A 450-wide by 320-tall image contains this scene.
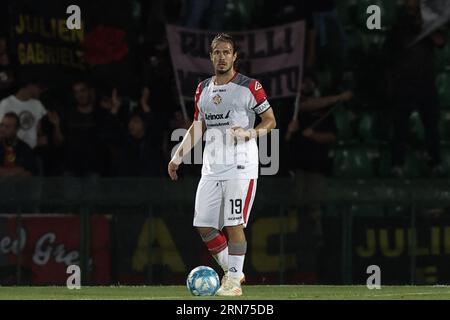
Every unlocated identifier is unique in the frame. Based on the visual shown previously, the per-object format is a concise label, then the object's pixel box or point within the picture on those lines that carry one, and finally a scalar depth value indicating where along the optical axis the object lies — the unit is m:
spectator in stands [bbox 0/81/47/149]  16.66
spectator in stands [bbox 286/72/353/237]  16.72
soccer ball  11.26
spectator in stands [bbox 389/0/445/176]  17.03
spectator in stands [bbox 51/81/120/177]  16.69
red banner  15.12
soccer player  11.37
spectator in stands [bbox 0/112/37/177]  16.34
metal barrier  15.17
